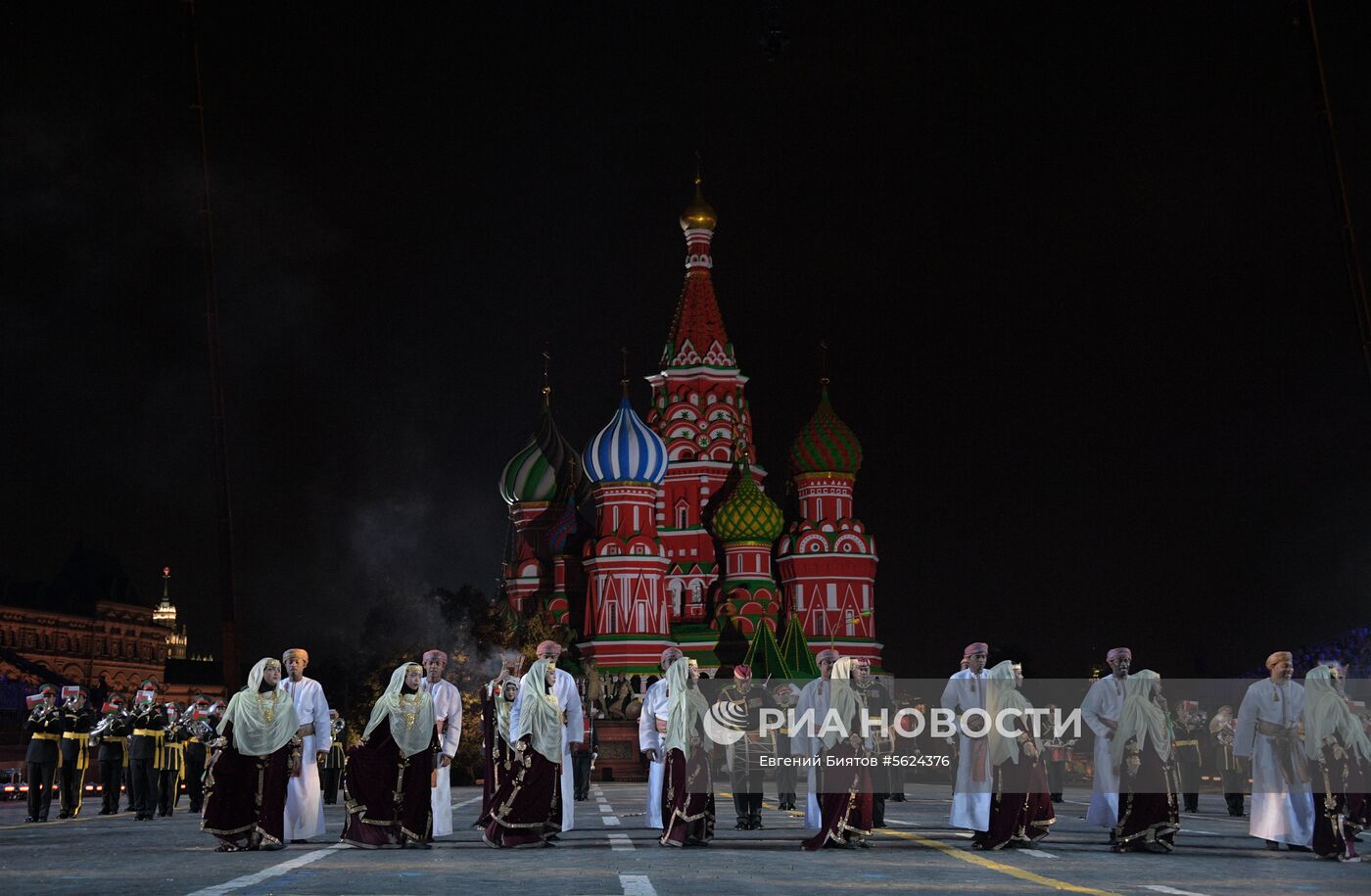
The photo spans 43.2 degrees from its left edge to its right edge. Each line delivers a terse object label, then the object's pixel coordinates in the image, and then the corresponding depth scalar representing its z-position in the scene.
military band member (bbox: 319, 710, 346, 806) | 27.80
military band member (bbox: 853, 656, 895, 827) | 16.56
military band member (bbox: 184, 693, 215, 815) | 23.16
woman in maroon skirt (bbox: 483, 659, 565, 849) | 14.89
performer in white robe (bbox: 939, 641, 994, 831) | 15.20
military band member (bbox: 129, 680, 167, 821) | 21.34
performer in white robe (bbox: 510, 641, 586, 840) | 15.77
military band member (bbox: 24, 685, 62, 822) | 21.94
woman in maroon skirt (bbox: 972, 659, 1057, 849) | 14.83
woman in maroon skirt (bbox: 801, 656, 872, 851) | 14.59
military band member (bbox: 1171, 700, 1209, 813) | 26.12
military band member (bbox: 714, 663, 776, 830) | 18.52
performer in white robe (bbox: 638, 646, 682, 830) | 16.06
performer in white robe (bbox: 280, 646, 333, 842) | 15.44
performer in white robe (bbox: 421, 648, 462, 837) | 15.56
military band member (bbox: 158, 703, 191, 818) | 22.17
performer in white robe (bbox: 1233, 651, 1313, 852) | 15.13
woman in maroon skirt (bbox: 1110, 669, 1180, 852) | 14.56
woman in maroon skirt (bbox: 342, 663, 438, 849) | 14.87
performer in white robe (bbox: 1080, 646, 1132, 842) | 15.88
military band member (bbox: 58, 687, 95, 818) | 22.38
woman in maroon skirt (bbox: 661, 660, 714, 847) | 15.03
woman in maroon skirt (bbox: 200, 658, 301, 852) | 14.56
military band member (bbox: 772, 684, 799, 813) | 19.31
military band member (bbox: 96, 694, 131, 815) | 23.22
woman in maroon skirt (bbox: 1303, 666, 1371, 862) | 14.59
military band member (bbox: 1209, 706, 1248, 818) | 23.38
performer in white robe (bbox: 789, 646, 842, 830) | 16.06
